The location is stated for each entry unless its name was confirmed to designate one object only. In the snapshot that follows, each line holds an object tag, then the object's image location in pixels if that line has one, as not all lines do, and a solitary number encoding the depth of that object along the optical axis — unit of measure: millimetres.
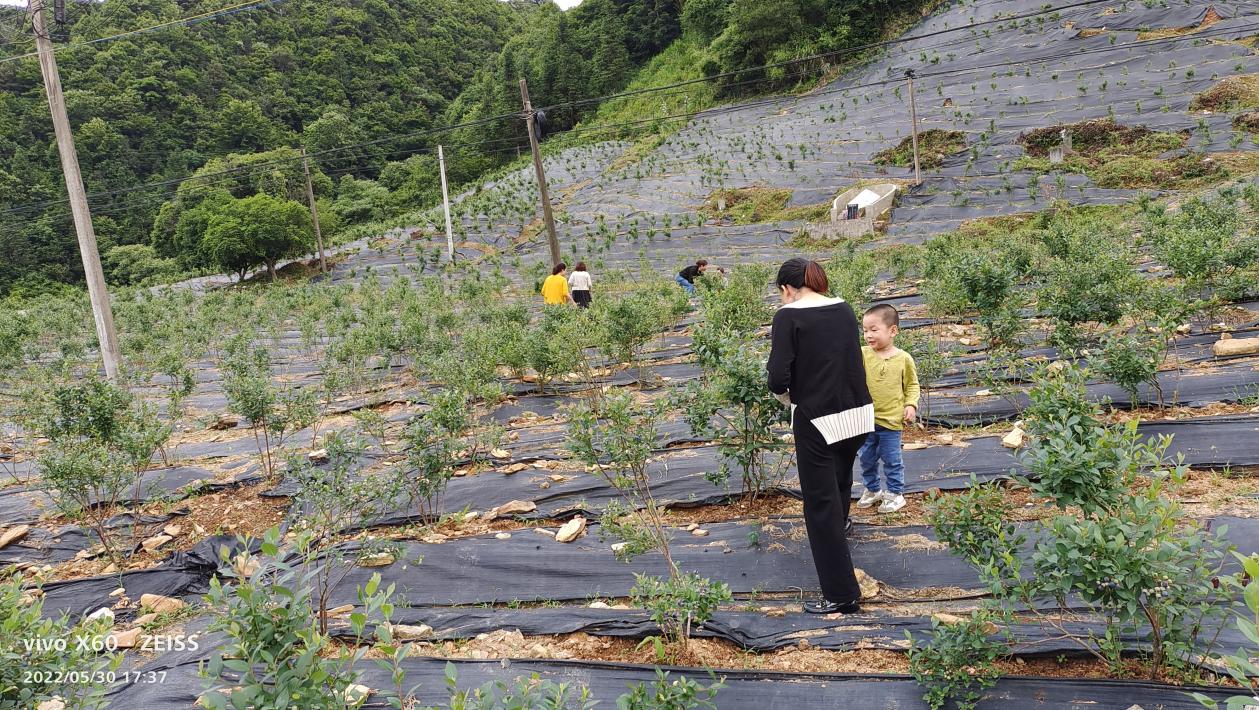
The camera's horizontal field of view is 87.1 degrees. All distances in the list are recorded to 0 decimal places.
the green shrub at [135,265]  36156
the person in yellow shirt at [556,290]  10594
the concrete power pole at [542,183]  14922
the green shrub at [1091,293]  5406
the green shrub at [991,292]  5988
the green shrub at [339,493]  3842
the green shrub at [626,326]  8195
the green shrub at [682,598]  2691
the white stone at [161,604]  4105
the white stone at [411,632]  3441
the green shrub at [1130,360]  4555
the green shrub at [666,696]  1990
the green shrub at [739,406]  3852
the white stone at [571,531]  4285
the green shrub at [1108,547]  2037
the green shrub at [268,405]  5941
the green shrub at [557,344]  7004
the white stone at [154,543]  5008
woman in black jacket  3049
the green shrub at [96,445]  4711
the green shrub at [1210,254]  6039
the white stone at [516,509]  4914
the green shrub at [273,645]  1706
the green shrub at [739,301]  5544
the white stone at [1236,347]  5910
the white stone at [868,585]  3262
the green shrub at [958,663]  2293
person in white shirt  11359
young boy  3906
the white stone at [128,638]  3568
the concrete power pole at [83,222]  9031
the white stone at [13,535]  5164
